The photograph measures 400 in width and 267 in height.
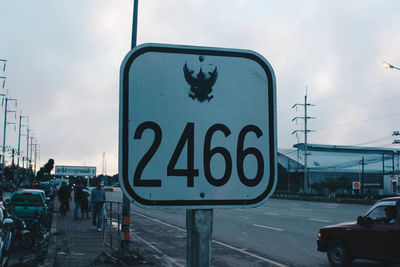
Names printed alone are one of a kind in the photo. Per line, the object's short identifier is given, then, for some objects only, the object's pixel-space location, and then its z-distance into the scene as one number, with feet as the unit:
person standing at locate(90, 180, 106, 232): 63.28
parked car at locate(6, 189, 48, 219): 61.00
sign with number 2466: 6.67
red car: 32.71
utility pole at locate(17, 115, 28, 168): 222.93
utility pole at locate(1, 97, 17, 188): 184.35
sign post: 6.52
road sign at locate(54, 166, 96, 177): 185.32
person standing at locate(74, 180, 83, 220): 76.56
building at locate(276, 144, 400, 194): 283.59
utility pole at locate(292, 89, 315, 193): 230.07
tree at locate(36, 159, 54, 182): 274.44
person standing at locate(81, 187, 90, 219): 78.48
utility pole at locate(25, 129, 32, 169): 289.12
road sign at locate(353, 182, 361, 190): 156.50
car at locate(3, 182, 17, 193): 178.72
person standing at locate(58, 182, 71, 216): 82.48
